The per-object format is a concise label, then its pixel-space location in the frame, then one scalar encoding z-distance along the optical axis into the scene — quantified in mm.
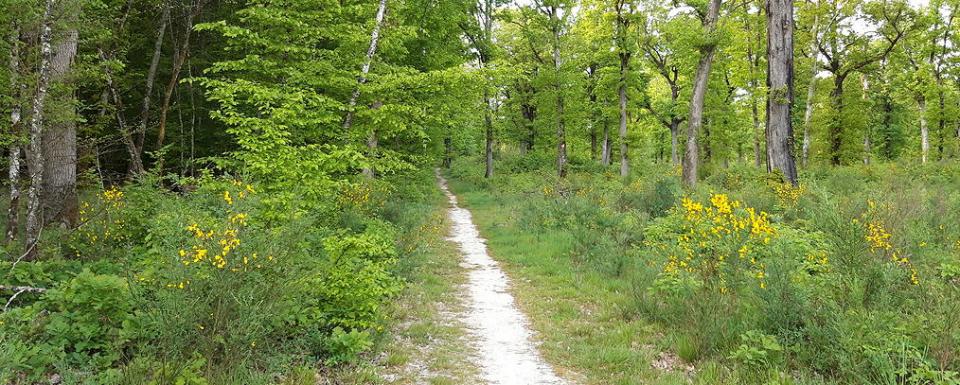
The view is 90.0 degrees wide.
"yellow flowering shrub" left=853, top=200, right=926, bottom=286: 4918
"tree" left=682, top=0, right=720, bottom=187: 13195
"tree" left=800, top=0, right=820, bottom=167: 22703
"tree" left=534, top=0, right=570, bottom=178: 24391
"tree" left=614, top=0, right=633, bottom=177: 23547
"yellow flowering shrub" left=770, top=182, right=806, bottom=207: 10316
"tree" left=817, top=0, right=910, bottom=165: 22456
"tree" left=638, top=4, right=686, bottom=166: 25969
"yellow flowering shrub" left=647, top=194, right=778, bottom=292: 5672
